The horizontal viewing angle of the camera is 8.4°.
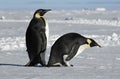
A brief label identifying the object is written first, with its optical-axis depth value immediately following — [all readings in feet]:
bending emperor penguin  44.19
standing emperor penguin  45.96
